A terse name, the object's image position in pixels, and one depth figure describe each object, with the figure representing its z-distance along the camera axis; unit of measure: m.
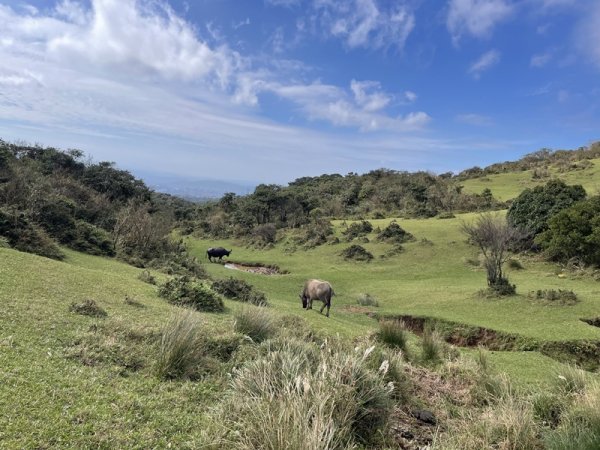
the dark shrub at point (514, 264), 26.13
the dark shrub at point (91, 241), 19.73
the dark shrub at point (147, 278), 14.91
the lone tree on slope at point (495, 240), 20.56
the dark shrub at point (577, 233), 22.83
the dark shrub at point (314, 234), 38.94
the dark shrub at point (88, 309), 8.28
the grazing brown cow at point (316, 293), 16.45
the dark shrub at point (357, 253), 32.78
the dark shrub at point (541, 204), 28.59
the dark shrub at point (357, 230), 38.31
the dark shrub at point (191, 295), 12.07
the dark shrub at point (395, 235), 34.53
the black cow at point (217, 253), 35.47
